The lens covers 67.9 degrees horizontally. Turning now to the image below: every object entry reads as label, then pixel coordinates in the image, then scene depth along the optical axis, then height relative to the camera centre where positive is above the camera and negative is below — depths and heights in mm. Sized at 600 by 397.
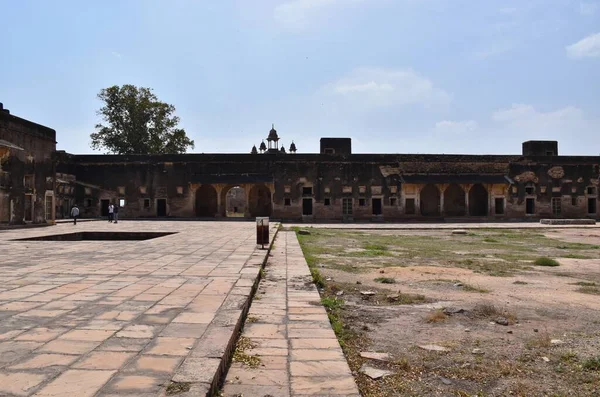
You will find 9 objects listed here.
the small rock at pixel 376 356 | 3735 -1280
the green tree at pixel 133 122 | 38906 +7553
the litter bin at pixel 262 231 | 10876 -609
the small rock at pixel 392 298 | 5961 -1248
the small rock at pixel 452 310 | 5293 -1268
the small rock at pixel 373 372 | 3332 -1273
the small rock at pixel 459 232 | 20516 -1248
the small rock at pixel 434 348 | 3963 -1290
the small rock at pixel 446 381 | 3242 -1295
